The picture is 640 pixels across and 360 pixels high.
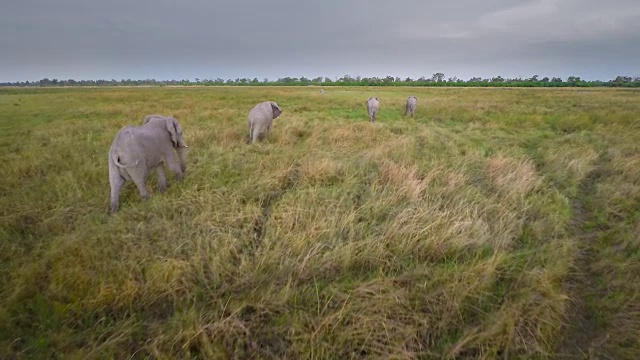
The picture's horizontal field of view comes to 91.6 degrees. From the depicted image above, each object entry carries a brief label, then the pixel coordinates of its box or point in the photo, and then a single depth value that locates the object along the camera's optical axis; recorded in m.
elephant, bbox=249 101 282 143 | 8.84
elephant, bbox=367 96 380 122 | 14.45
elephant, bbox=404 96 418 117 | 16.45
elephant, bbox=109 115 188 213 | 4.39
